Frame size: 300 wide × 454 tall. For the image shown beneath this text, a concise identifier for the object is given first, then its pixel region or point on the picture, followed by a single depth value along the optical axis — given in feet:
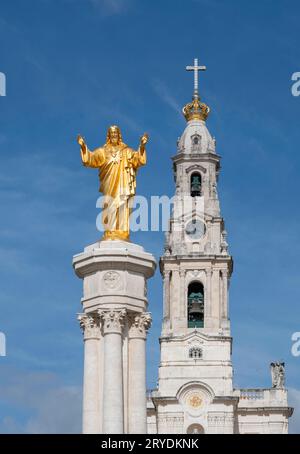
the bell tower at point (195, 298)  295.48
